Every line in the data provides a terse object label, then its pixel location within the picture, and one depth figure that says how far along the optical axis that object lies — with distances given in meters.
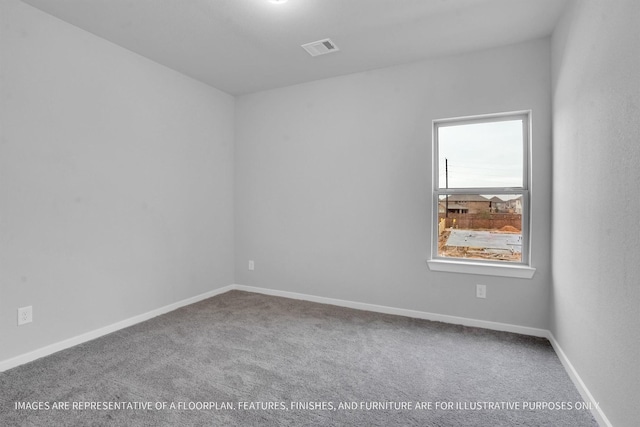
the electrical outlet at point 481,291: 3.01
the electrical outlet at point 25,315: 2.30
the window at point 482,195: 2.98
